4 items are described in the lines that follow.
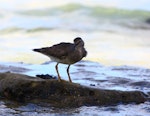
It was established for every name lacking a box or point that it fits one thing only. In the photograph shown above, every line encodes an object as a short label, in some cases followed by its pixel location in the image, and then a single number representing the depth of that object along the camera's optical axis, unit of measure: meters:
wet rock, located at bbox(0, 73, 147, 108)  14.76
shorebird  14.84
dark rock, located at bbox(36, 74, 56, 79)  17.00
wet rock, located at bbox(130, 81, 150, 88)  18.37
